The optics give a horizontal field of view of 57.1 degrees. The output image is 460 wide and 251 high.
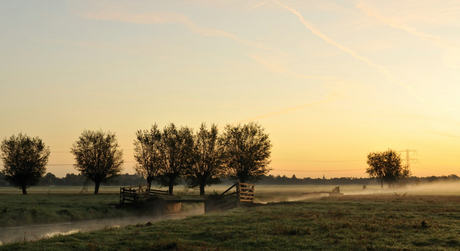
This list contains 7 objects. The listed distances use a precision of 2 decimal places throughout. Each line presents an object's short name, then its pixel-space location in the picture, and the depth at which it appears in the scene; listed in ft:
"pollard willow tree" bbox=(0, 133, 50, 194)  276.82
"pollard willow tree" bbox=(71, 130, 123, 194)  279.28
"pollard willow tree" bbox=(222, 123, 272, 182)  266.98
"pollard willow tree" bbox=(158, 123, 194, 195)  266.57
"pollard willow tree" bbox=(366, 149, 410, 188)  406.41
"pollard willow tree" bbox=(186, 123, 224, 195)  265.34
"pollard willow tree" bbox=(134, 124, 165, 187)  271.24
